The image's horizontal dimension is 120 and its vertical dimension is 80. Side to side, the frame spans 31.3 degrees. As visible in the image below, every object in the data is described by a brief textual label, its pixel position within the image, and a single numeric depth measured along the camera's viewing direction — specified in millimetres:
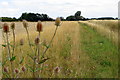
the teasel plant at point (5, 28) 1335
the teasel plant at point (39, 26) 1298
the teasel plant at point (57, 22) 1337
